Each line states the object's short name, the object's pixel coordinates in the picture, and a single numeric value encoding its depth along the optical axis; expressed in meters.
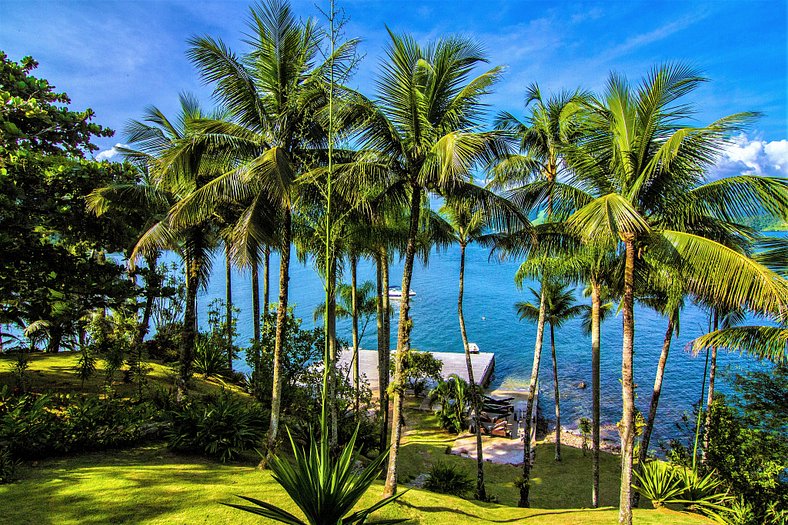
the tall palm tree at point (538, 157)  10.12
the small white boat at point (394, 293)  46.92
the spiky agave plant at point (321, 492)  4.33
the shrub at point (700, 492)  8.48
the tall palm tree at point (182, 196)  7.14
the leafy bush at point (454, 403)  17.88
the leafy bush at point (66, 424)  6.57
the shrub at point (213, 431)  7.90
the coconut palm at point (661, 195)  6.04
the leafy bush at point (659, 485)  8.78
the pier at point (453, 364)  25.40
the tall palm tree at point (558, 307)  16.56
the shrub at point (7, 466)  5.78
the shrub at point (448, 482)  9.98
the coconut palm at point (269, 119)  6.83
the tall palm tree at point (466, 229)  12.06
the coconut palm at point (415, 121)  7.03
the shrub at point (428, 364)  14.13
